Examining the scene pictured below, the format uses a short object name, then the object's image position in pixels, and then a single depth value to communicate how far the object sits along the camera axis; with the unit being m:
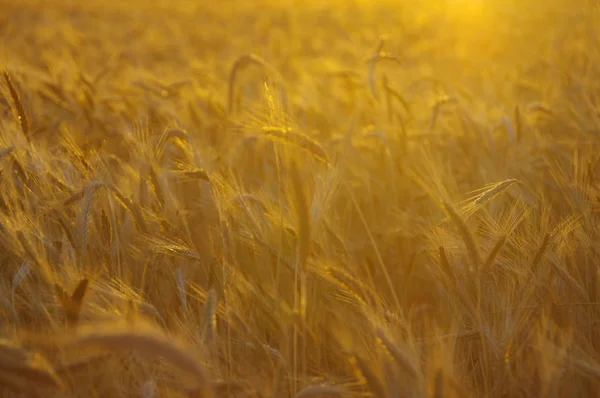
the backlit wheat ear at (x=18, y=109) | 1.64
